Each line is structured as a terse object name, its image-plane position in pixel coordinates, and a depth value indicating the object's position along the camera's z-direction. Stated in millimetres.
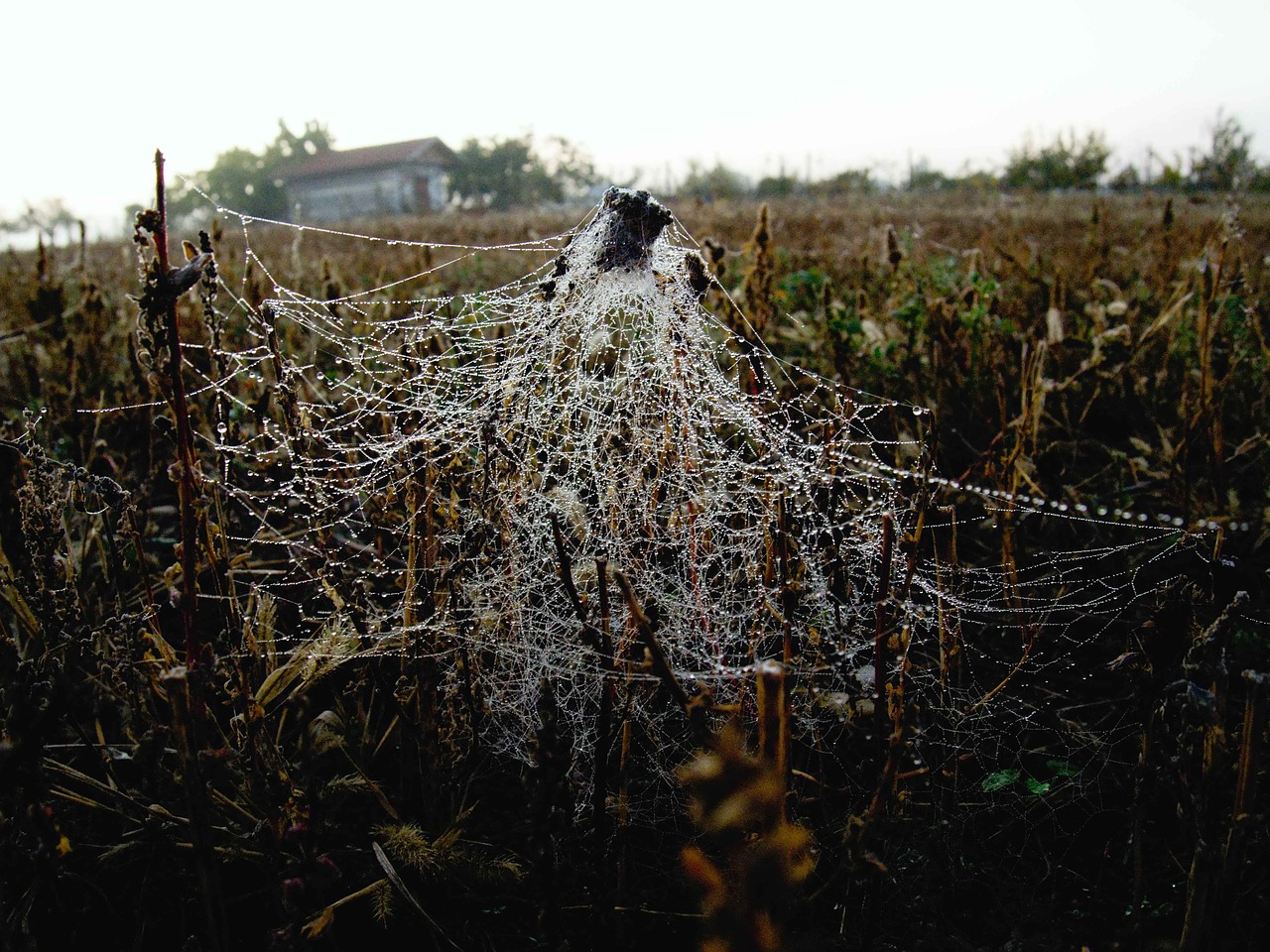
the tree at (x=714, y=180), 24734
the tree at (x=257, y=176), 52375
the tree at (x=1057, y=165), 20797
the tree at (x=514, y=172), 47281
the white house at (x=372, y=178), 46406
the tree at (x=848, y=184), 20266
